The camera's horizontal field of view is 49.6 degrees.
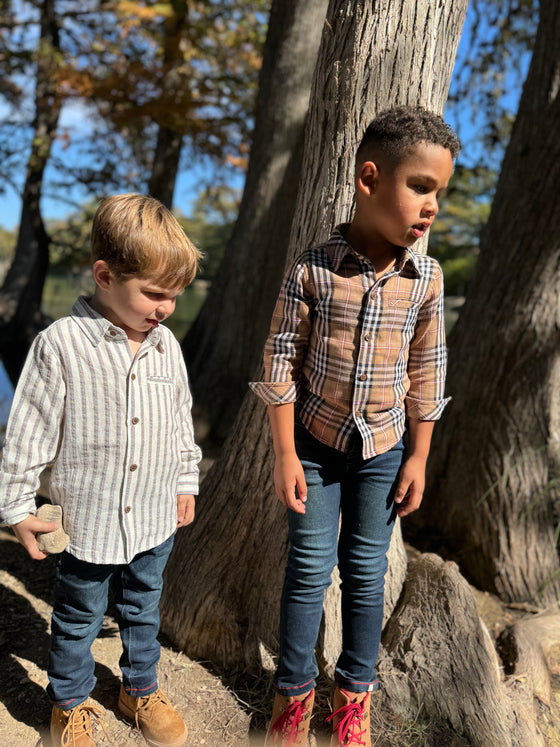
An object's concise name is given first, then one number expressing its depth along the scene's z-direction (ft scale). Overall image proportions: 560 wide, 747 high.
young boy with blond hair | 5.37
